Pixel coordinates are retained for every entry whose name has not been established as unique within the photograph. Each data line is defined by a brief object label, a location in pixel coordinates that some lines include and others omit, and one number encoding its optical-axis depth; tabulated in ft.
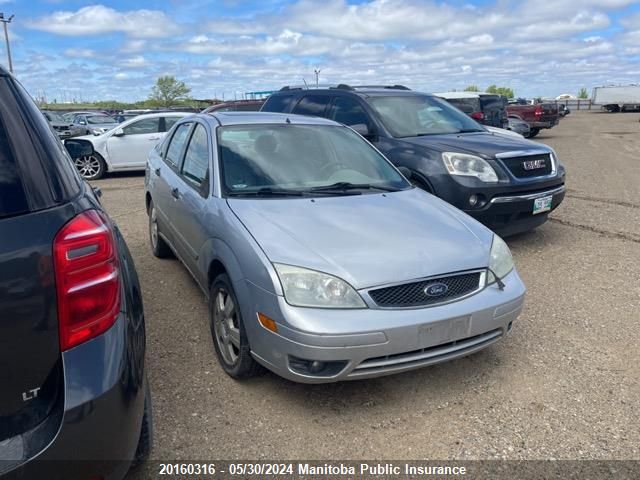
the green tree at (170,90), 268.82
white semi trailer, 159.53
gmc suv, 16.98
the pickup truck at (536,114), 75.00
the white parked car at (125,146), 39.14
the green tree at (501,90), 282.69
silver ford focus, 8.24
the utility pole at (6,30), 122.21
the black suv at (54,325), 4.93
